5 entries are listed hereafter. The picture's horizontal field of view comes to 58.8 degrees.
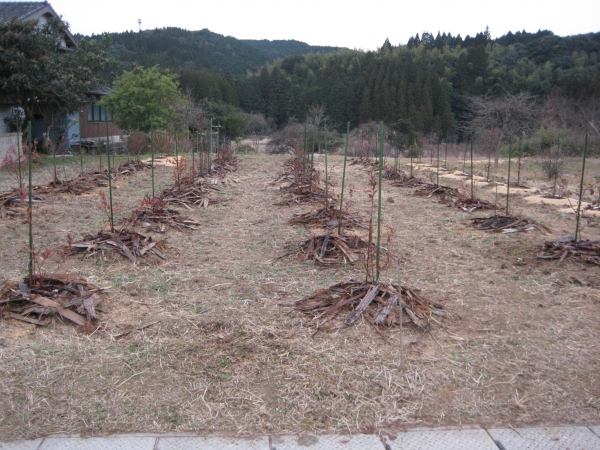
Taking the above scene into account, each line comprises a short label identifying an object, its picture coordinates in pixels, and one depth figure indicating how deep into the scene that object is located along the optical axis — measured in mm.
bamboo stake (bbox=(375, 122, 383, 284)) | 3766
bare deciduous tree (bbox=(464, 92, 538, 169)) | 21766
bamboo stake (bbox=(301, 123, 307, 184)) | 9897
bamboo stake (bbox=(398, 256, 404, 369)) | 2977
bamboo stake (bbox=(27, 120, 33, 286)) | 3759
